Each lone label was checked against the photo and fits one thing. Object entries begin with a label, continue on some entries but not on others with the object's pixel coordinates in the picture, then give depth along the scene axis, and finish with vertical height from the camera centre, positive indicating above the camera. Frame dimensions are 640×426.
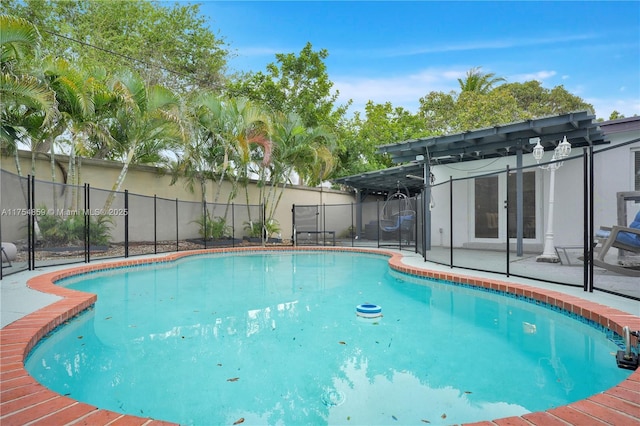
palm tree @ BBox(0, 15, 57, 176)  5.77 +2.08
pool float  3.74 -1.04
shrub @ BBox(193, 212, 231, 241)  11.35 -0.49
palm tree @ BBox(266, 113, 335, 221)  11.46 +1.97
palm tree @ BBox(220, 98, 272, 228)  10.38 +2.40
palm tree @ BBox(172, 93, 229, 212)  10.47 +2.01
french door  8.64 +0.07
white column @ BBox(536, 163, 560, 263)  6.46 -0.66
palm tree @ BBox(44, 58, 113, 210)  7.18 +2.26
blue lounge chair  4.29 -0.41
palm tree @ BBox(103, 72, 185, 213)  7.89 +2.19
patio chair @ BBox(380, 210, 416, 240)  10.85 -0.39
